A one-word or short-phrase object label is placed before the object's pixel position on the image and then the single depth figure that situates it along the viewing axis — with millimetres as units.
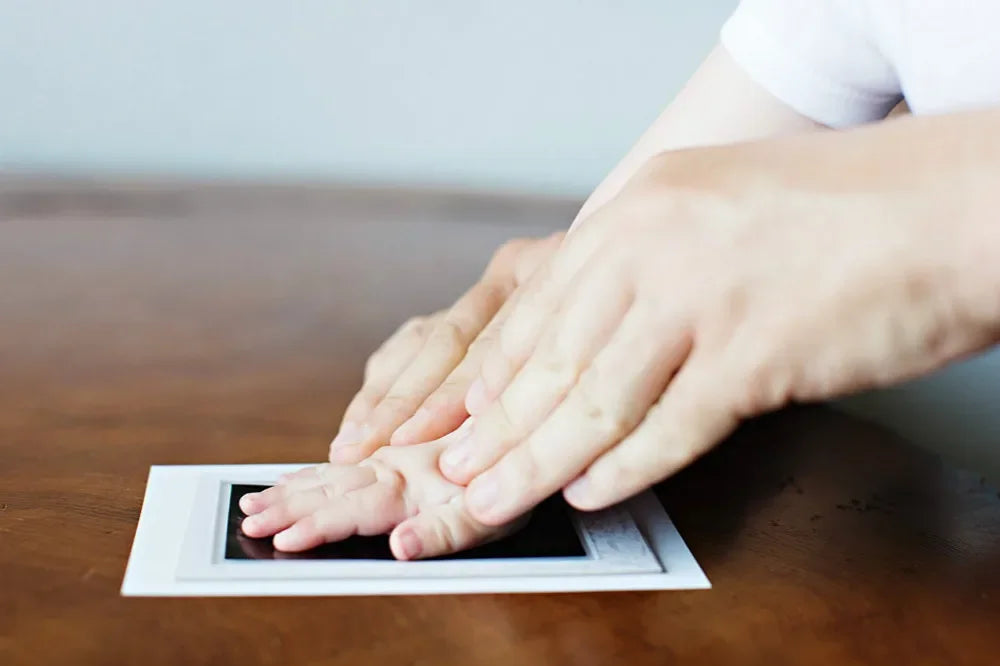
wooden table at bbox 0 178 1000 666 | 432
